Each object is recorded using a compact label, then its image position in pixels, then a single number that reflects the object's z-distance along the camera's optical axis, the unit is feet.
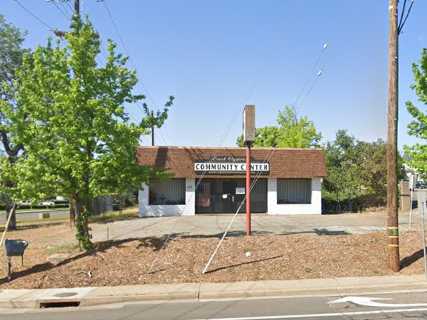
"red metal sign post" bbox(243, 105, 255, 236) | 48.47
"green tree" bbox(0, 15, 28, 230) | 89.40
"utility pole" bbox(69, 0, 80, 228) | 69.36
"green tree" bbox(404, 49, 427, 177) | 46.83
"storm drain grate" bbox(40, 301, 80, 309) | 31.42
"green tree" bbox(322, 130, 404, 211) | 102.12
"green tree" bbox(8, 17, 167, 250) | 42.01
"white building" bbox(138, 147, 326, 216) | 96.43
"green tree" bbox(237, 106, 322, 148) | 150.30
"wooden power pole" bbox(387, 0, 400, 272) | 38.29
